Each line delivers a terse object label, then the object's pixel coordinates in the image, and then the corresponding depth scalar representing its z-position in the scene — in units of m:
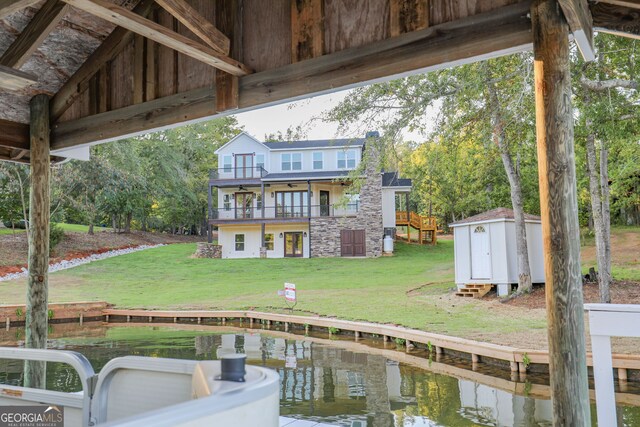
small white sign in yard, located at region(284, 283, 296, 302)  12.73
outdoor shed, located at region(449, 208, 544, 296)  13.36
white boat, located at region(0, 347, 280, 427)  0.80
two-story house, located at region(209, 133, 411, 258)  25.67
